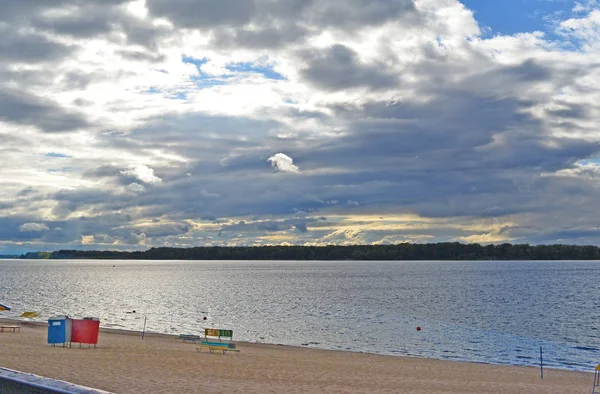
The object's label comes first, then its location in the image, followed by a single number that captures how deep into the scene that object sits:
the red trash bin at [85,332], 30.03
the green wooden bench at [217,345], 33.50
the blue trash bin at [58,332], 29.83
